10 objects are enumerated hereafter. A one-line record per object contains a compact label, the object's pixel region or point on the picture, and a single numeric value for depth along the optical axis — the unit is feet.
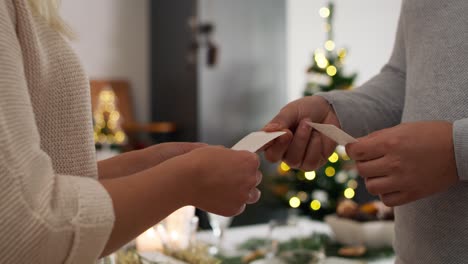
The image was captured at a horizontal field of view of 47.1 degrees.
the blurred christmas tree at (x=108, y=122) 13.74
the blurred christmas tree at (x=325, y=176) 10.64
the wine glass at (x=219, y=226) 4.89
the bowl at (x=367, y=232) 5.45
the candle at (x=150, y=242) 4.44
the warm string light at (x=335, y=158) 10.77
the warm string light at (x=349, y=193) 10.89
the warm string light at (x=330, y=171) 10.87
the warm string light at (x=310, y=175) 10.91
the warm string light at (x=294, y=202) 11.12
